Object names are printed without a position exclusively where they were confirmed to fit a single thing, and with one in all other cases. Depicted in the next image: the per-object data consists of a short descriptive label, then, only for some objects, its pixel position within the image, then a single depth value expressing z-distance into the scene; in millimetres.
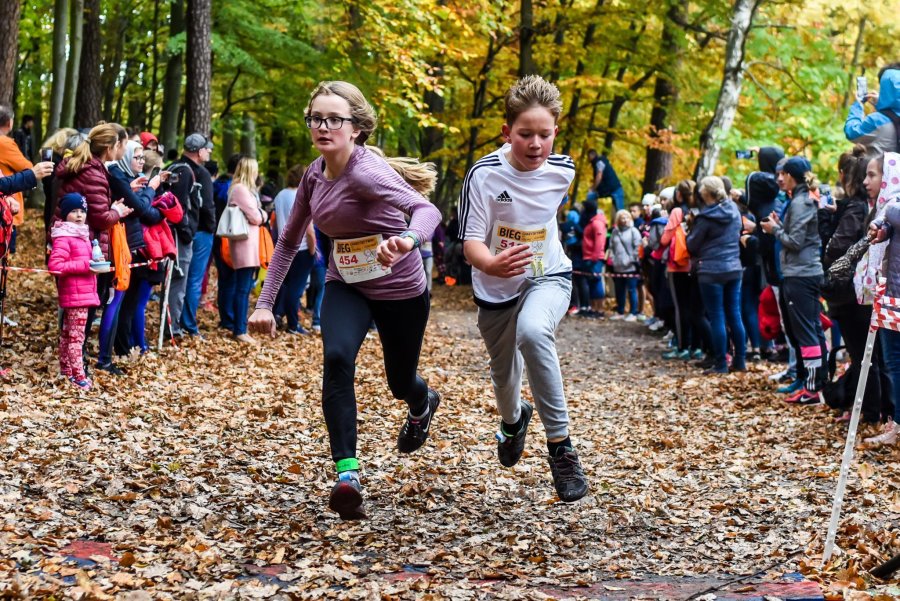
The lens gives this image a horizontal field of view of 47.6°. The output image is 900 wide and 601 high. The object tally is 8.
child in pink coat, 8500
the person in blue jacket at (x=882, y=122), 8016
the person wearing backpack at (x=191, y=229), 11547
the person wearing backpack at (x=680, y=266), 13070
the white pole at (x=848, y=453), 4781
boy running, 5324
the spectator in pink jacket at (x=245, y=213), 12547
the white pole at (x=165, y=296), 11086
